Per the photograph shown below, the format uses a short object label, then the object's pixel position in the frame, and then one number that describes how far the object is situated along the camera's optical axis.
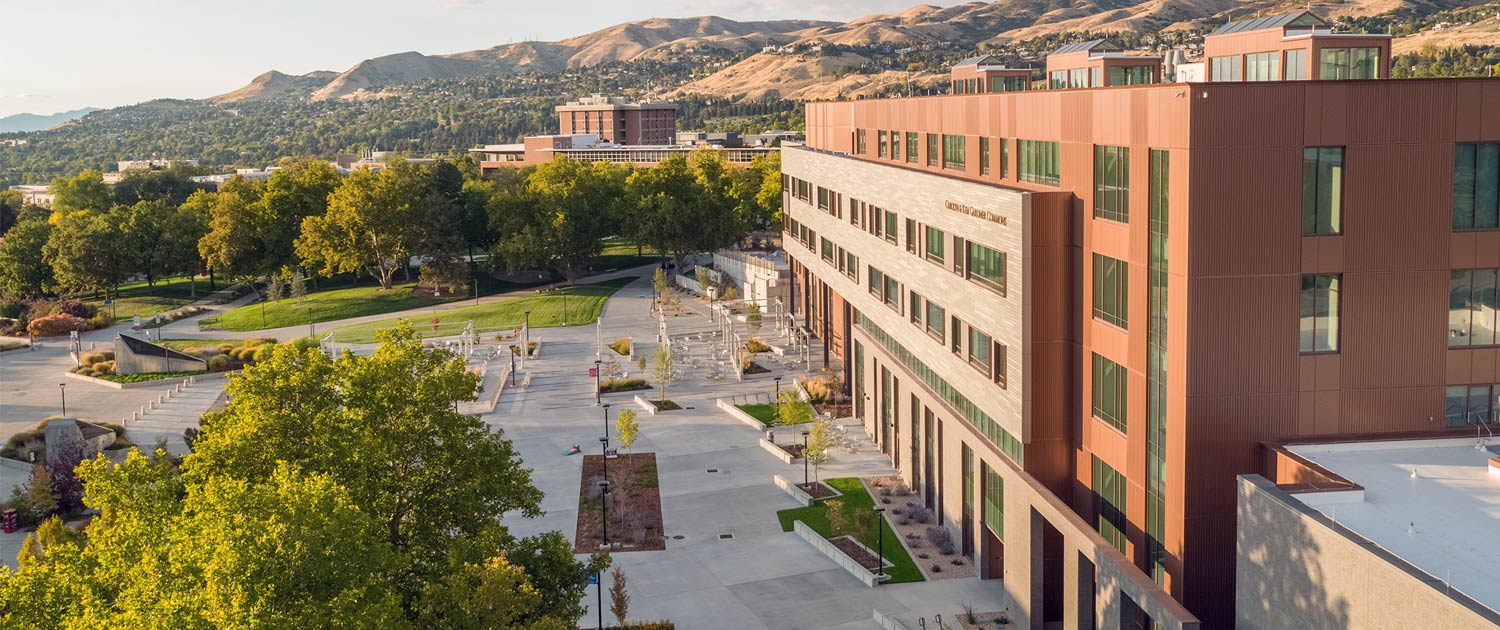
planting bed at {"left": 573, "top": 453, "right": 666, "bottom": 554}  38.47
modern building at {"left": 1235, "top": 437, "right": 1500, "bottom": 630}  17.52
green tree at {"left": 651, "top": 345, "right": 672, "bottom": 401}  58.03
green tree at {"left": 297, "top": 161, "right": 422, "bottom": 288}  98.94
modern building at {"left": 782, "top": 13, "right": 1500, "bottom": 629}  23.30
